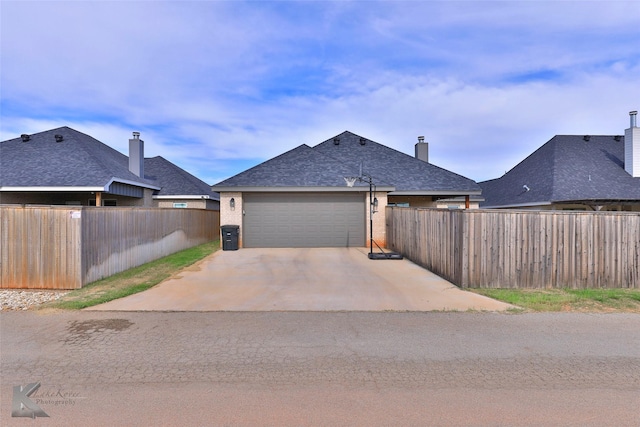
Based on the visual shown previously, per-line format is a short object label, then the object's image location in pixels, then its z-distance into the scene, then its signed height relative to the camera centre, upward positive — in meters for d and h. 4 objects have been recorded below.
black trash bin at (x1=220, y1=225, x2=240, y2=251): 14.93 -1.28
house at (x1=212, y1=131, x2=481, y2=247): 15.62 +0.17
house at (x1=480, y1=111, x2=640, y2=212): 17.66 +2.18
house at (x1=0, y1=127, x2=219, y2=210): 14.81 +1.67
